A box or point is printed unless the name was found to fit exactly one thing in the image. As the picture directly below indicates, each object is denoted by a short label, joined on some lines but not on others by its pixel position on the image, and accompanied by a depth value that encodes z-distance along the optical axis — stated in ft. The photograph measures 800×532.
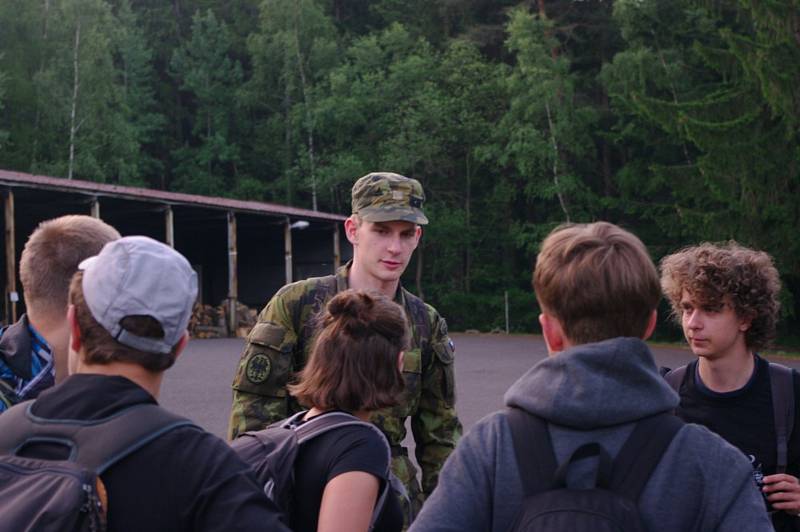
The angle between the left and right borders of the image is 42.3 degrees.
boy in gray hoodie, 7.25
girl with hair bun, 9.41
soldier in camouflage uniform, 12.99
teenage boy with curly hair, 12.20
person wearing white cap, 7.04
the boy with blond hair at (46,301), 10.59
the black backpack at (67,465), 6.83
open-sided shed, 91.82
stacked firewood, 111.96
